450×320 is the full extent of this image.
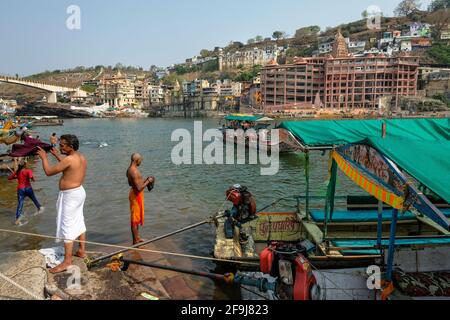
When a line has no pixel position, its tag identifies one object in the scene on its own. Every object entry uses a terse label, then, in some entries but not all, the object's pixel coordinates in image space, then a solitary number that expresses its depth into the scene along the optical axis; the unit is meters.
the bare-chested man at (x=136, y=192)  6.72
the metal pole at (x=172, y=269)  5.23
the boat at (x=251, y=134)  26.60
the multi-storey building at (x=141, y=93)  142.09
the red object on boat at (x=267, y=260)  4.87
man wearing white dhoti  4.99
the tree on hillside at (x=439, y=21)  131.68
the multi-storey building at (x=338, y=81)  93.88
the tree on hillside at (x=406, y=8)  170.69
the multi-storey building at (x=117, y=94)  134.50
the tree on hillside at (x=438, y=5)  162.25
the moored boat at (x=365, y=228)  4.48
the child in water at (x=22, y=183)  9.49
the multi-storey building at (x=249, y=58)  176.12
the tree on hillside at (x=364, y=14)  185.82
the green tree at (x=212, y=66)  195.75
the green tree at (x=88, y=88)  166.90
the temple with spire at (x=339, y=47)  114.06
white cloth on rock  5.29
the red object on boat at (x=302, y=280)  4.60
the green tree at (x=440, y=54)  109.69
